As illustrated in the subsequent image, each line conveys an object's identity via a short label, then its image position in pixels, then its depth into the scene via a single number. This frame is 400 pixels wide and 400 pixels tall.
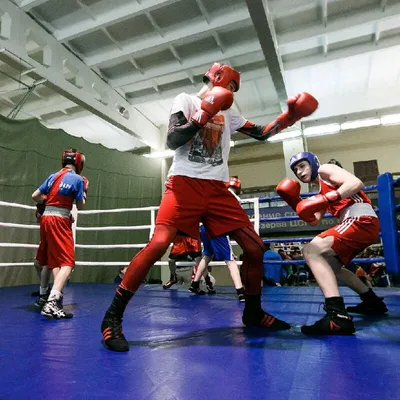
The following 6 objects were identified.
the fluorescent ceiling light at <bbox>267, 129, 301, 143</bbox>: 7.14
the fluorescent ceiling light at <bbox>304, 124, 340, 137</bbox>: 7.22
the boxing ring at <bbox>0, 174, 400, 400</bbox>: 0.85
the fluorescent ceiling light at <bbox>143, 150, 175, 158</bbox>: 7.63
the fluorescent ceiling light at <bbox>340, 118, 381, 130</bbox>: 6.99
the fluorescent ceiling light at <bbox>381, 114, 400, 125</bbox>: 6.75
